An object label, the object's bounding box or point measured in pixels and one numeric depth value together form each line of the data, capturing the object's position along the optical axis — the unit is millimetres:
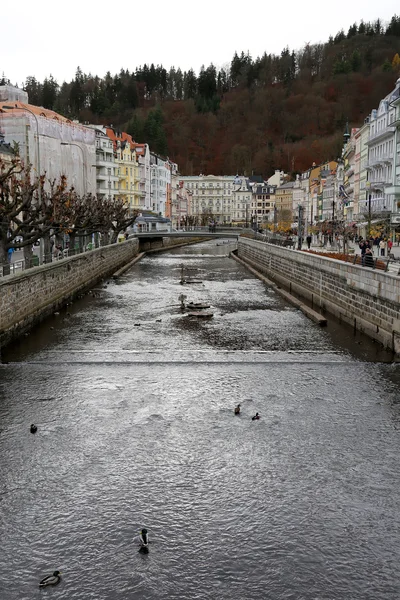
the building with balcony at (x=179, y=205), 146875
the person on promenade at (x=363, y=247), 35406
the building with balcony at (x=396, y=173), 56062
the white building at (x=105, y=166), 88438
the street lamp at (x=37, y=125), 47281
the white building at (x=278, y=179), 179750
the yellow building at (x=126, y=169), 99375
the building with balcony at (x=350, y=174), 90375
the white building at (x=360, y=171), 77875
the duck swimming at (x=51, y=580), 9227
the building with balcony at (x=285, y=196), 164375
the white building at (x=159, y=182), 119375
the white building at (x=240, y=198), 180125
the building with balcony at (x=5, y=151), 52906
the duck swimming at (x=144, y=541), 10023
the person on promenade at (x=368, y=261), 26625
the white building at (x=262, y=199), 177125
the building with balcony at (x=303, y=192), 140462
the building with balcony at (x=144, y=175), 109562
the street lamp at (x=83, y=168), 57469
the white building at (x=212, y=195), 185000
